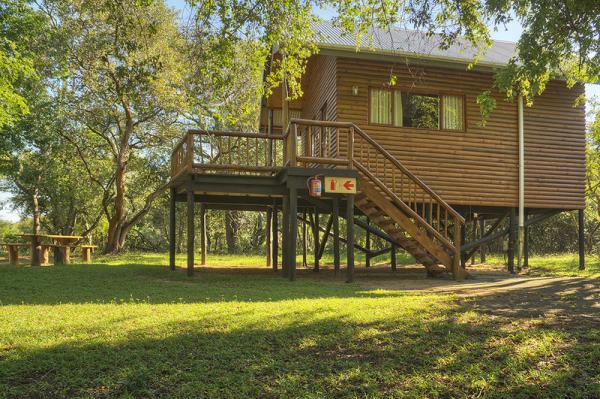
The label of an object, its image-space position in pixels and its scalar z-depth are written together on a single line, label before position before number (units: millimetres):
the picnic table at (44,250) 14234
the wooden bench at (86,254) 16750
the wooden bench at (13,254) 14891
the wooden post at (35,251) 14242
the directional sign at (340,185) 10172
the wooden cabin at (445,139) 11938
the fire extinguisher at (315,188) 9977
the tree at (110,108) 19484
